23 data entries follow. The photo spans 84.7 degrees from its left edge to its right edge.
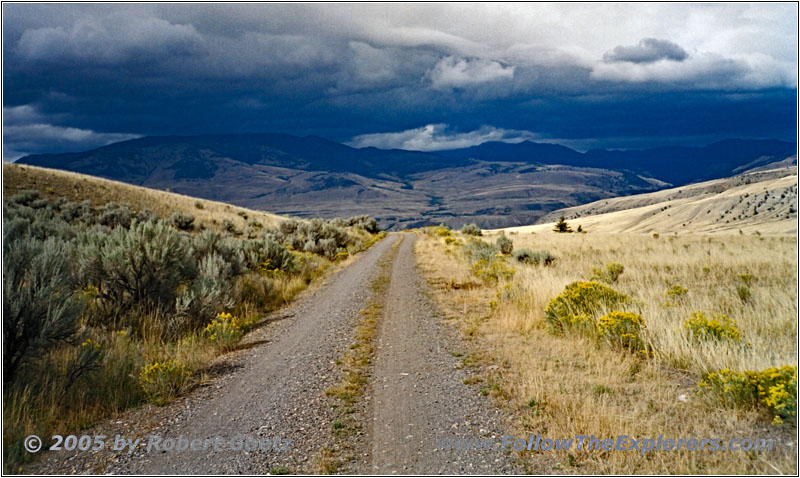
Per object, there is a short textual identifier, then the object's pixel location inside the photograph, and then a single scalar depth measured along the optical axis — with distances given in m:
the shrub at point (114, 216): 30.25
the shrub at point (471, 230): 56.72
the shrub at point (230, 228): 38.80
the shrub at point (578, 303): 8.91
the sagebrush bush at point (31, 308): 5.79
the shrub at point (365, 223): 63.16
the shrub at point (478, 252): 22.28
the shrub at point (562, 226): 64.88
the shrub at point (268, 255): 18.44
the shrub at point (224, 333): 8.95
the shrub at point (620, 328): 7.41
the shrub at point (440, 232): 53.40
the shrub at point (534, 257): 21.29
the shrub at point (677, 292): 10.92
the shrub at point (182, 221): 35.59
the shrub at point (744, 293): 10.53
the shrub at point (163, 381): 6.30
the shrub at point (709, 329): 6.71
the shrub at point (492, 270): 15.91
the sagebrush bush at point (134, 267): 9.72
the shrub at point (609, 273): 14.53
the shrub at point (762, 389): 4.59
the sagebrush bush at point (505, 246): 27.89
